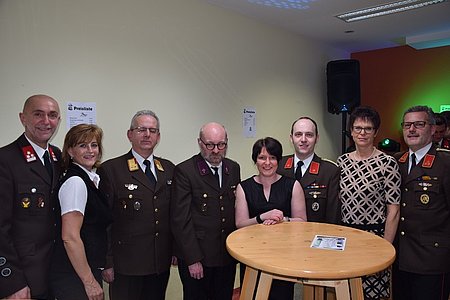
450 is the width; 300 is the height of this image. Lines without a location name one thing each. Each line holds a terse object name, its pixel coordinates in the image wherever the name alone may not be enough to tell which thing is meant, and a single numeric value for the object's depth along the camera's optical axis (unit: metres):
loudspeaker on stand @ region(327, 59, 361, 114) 5.14
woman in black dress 2.27
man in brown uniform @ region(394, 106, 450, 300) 2.21
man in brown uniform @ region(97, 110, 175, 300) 2.15
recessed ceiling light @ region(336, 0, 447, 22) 3.68
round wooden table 1.52
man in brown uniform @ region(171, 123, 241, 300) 2.19
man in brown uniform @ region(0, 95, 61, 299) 1.65
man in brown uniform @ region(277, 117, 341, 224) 2.34
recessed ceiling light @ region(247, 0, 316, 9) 3.63
